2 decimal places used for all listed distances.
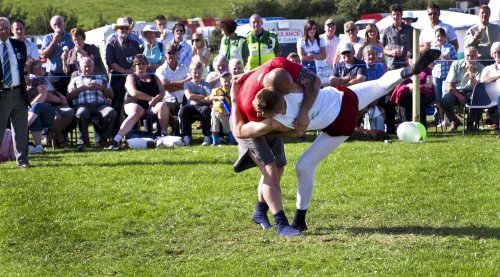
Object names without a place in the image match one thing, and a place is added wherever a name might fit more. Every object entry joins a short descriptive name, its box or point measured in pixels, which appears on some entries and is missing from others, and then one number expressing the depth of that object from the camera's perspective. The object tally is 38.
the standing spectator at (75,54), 17.48
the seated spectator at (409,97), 17.08
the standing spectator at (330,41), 18.38
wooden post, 16.61
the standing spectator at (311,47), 17.77
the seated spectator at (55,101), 16.30
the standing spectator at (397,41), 17.80
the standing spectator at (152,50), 18.73
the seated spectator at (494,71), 16.16
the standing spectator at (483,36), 18.03
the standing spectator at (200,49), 18.89
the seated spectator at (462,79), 16.75
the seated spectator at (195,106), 16.59
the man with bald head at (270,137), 8.33
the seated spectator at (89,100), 16.53
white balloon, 15.25
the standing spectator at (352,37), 17.92
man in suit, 13.68
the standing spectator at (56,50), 17.75
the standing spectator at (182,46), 18.20
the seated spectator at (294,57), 17.08
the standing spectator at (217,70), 16.50
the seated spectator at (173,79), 17.30
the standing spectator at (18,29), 16.73
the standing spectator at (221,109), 15.89
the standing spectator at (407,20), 18.45
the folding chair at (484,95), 16.25
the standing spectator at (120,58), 17.20
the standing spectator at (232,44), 17.39
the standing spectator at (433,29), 17.86
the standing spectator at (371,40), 17.67
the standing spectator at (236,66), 15.50
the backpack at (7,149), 14.93
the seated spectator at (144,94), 16.58
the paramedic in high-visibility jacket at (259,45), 17.02
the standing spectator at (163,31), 19.58
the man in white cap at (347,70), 16.50
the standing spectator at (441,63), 17.19
